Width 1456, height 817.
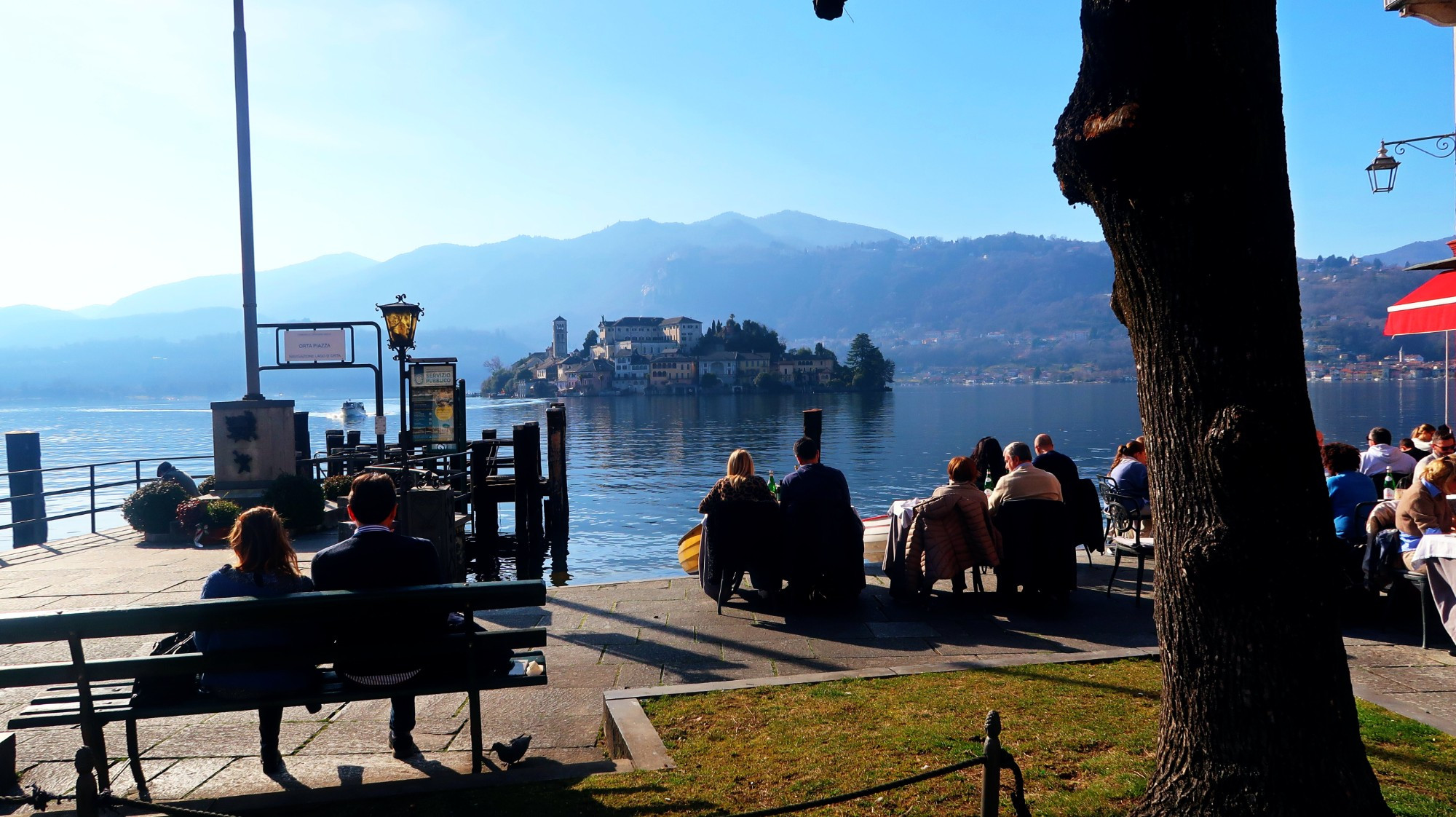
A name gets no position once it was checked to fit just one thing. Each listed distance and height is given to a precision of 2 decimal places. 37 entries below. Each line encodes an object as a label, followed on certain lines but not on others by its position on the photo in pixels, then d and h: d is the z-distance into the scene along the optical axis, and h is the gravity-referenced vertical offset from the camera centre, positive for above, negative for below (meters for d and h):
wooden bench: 3.60 -0.99
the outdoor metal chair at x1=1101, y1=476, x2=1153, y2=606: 8.07 -1.34
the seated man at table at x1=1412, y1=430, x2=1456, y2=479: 10.44 -0.71
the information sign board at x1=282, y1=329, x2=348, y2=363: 19.27 +1.24
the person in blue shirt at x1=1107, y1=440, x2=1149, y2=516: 10.02 -0.96
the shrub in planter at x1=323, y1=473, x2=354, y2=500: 15.95 -1.31
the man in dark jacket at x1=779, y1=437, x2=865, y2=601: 7.84 -1.10
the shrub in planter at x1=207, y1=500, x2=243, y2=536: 13.28 -1.46
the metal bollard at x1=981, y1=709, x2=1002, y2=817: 2.86 -1.14
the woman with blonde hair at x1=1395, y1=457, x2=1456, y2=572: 6.97 -0.92
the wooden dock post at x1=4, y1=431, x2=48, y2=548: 16.55 -1.16
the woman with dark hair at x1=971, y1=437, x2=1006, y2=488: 10.51 -0.75
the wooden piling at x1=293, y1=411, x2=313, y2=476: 18.61 -0.58
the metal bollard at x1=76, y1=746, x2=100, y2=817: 2.77 -1.07
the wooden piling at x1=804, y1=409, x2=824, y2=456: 13.46 -0.40
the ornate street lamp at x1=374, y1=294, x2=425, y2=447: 18.59 +1.56
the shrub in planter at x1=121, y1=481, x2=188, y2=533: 13.62 -1.33
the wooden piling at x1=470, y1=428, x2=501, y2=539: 15.83 -1.63
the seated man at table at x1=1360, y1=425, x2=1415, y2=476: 11.02 -0.90
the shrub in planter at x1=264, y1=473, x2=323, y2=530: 13.85 -1.32
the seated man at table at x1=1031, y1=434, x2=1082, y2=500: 8.84 -0.72
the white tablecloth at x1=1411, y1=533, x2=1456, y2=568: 6.03 -1.05
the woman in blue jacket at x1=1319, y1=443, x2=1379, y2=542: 7.64 -0.86
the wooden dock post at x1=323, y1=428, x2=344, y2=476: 19.91 -0.93
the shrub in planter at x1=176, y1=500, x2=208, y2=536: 13.44 -1.46
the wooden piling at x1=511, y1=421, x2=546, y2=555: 16.84 -1.56
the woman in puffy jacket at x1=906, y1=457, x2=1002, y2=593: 7.91 -1.16
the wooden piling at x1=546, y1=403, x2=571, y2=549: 20.41 -1.81
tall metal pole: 15.10 +3.37
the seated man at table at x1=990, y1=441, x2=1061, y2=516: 7.83 -0.77
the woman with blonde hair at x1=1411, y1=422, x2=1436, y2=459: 12.60 -0.74
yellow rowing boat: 9.97 -1.55
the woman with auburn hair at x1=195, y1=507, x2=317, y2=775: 4.17 -0.80
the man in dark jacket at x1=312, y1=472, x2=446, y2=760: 4.12 -0.75
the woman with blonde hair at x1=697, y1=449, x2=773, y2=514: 7.90 -0.75
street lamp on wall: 16.25 +3.60
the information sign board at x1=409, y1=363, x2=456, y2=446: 21.25 +0.02
